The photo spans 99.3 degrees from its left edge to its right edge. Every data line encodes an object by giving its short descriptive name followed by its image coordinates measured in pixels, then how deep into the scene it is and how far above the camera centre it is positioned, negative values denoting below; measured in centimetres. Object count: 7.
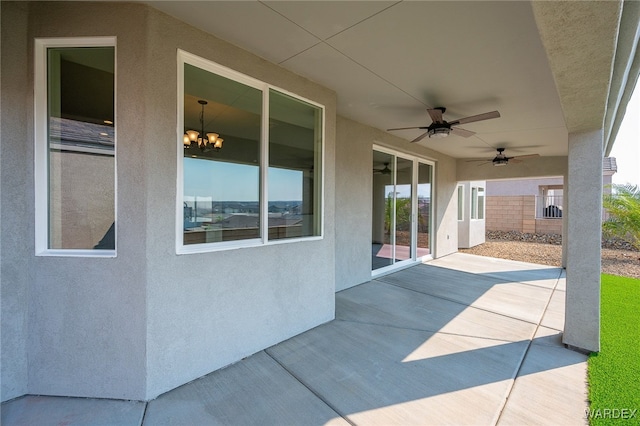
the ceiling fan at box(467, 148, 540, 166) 604 +120
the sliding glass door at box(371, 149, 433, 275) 571 +7
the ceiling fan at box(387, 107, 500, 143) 362 +122
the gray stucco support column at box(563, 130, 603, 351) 269 -29
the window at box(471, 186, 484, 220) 1001 +34
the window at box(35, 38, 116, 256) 208 +46
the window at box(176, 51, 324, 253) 237 +51
